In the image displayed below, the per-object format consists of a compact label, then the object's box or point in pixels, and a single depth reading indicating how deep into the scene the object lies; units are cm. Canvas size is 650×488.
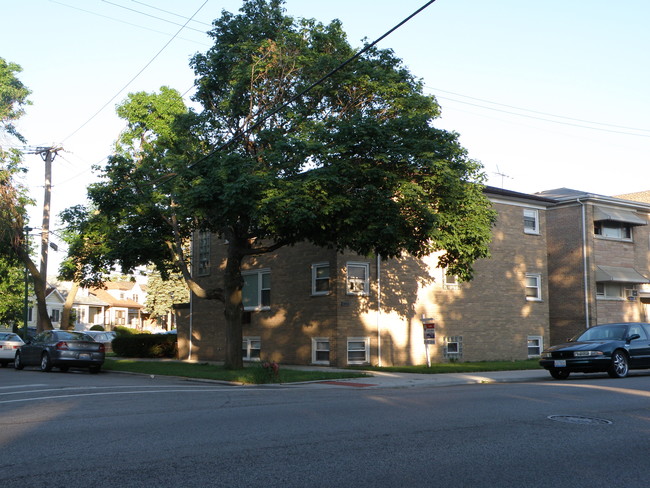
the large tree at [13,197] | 3212
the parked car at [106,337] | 4791
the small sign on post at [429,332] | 2122
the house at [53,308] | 8012
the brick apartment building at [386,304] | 2525
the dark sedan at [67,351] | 2364
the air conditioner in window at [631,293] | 3412
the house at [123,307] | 8512
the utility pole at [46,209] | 3288
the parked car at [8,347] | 2800
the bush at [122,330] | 5556
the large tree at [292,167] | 1828
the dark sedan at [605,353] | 1830
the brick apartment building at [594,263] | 3275
